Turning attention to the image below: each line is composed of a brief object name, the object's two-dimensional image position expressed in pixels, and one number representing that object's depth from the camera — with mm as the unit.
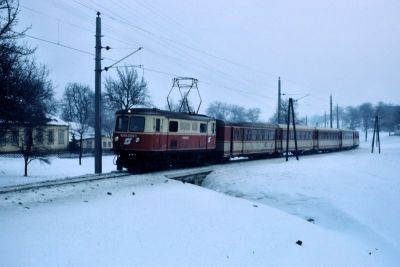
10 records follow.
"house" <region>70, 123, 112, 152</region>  56975
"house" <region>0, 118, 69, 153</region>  20031
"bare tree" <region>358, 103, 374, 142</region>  116000
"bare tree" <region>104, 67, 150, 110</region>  45444
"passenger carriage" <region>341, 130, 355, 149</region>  47594
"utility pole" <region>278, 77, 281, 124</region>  37662
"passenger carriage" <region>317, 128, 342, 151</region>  40000
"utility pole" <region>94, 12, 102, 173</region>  19156
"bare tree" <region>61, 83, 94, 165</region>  89938
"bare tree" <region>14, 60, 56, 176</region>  16547
